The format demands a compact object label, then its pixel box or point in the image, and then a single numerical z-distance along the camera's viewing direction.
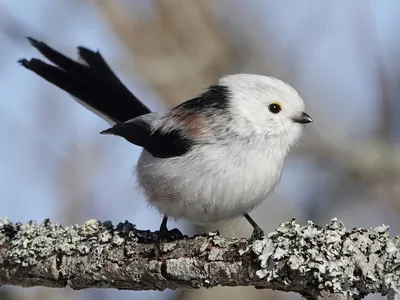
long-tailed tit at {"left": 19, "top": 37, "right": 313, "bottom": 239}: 5.35
